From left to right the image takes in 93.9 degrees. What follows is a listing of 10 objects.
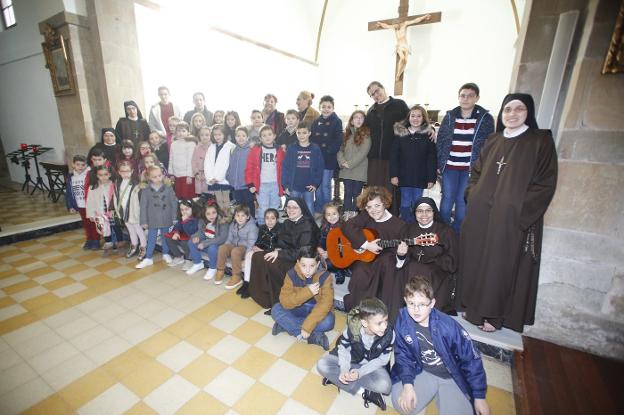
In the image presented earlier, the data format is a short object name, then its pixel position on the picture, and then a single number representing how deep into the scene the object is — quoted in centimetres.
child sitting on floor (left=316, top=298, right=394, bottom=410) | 229
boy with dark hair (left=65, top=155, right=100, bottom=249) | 522
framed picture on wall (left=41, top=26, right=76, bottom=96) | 636
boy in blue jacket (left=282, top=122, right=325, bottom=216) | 429
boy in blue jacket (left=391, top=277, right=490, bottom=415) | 202
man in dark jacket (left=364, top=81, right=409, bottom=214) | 410
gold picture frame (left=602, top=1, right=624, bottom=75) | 222
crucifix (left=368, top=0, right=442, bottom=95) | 997
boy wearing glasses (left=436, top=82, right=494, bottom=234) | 338
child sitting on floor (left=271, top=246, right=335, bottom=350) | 296
